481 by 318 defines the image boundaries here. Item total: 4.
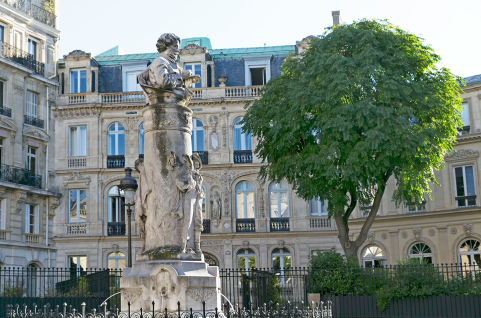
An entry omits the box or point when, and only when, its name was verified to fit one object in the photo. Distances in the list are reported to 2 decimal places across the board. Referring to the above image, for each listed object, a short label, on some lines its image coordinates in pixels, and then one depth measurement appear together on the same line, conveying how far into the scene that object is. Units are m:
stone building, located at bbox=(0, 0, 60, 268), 31.17
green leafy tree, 22.38
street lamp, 16.27
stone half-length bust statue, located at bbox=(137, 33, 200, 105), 10.24
